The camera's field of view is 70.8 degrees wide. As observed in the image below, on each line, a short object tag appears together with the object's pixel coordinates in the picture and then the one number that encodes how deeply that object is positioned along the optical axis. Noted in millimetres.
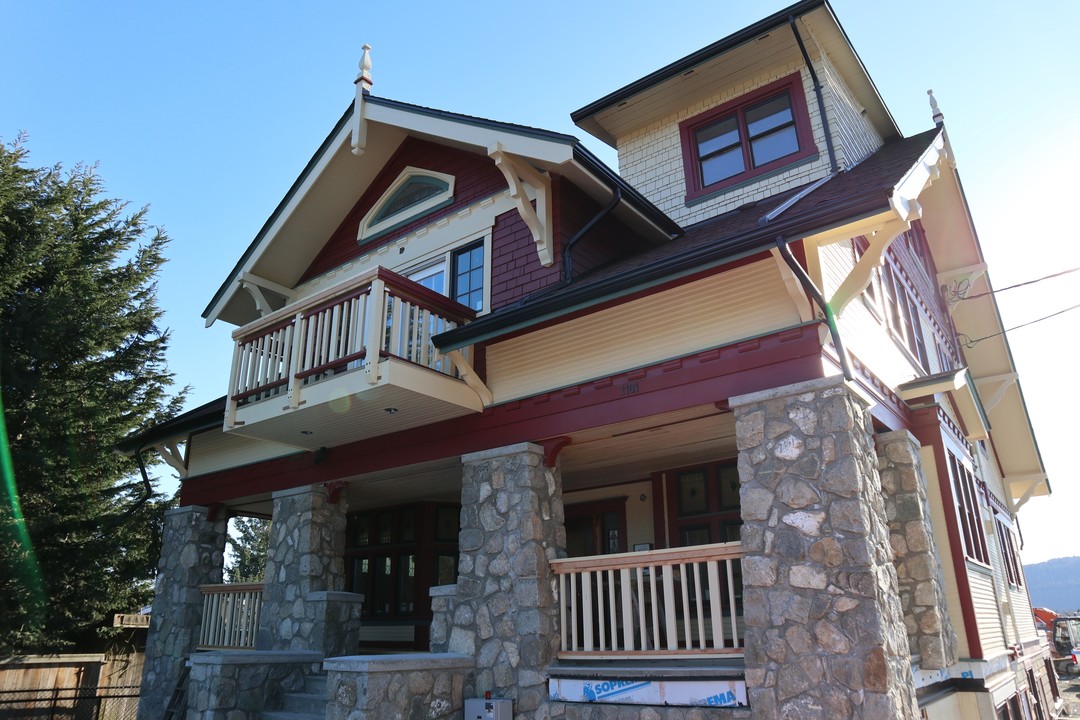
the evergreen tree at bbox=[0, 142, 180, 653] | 15594
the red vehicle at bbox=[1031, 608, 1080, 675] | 26938
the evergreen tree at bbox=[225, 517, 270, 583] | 41594
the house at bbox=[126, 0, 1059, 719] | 6043
